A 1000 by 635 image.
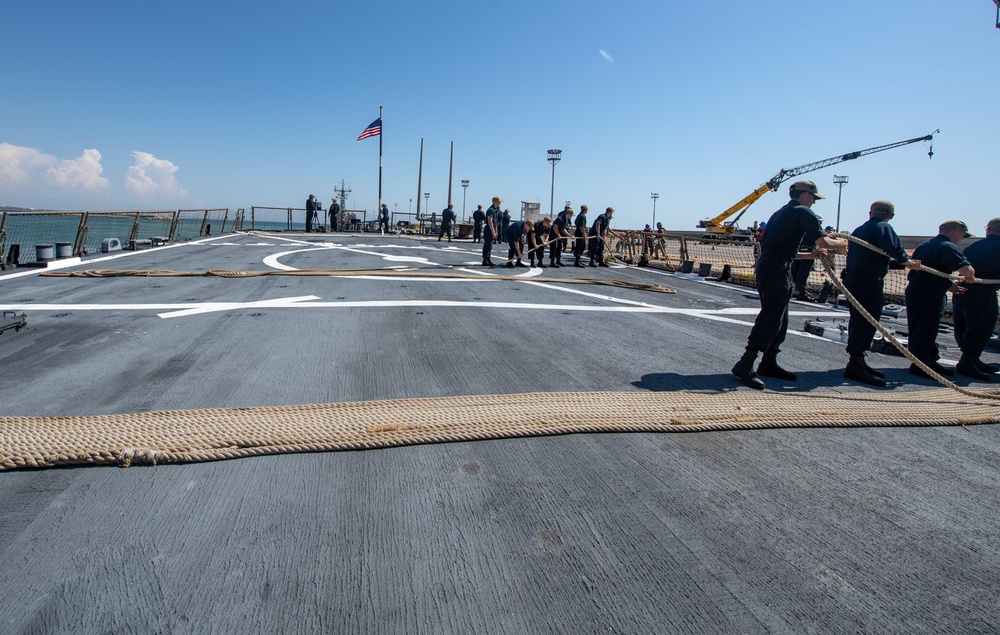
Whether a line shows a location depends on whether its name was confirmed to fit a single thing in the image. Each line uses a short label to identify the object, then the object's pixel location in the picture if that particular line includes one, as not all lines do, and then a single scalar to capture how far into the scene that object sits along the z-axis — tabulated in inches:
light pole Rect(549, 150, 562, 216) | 1876.2
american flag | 1219.2
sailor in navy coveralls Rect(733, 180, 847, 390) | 178.2
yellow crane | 2148.0
